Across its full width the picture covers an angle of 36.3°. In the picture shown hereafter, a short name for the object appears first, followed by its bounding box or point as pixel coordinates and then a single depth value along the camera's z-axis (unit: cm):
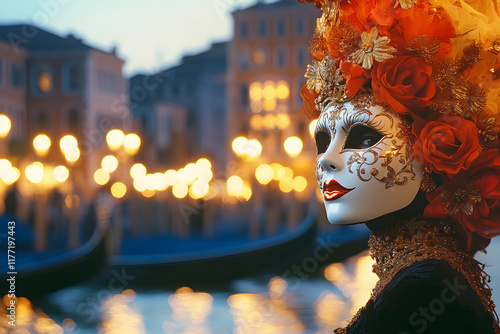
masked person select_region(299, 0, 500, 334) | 200
